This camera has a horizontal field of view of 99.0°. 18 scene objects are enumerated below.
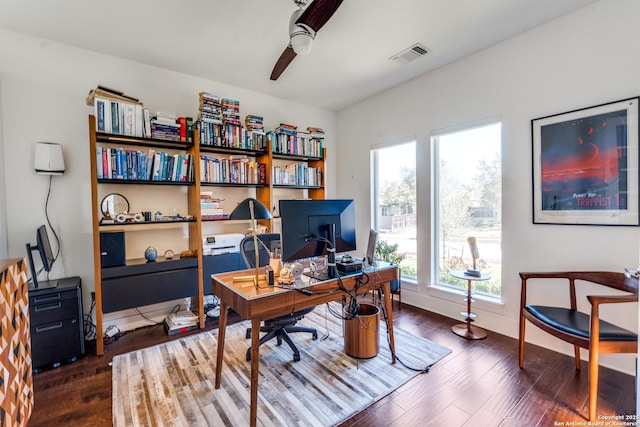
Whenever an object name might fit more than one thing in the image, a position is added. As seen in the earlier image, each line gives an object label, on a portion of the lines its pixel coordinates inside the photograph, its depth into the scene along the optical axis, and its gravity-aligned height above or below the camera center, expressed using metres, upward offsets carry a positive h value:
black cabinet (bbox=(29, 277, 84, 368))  2.12 -0.87
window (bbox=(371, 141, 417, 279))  3.50 +0.11
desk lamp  1.82 -0.01
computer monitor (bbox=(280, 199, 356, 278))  1.77 -0.12
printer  2.98 -0.35
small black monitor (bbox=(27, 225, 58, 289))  2.16 -0.30
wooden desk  1.52 -0.54
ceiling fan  1.57 +1.16
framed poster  1.97 +0.31
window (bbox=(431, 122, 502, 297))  2.77 +0.07
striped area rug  1.65 -1.22
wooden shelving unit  2.38 +0.25
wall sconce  2.36 +0.50
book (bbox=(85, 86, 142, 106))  2.41 +1.08
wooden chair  1.55 -0.76
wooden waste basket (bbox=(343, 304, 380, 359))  2.21 -1.03
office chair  2.23 -0.88
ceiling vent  2.66 +1.58
